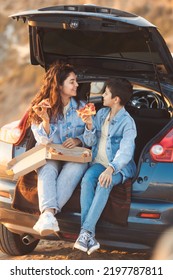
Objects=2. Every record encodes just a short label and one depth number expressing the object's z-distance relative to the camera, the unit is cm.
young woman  488
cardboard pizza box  495
